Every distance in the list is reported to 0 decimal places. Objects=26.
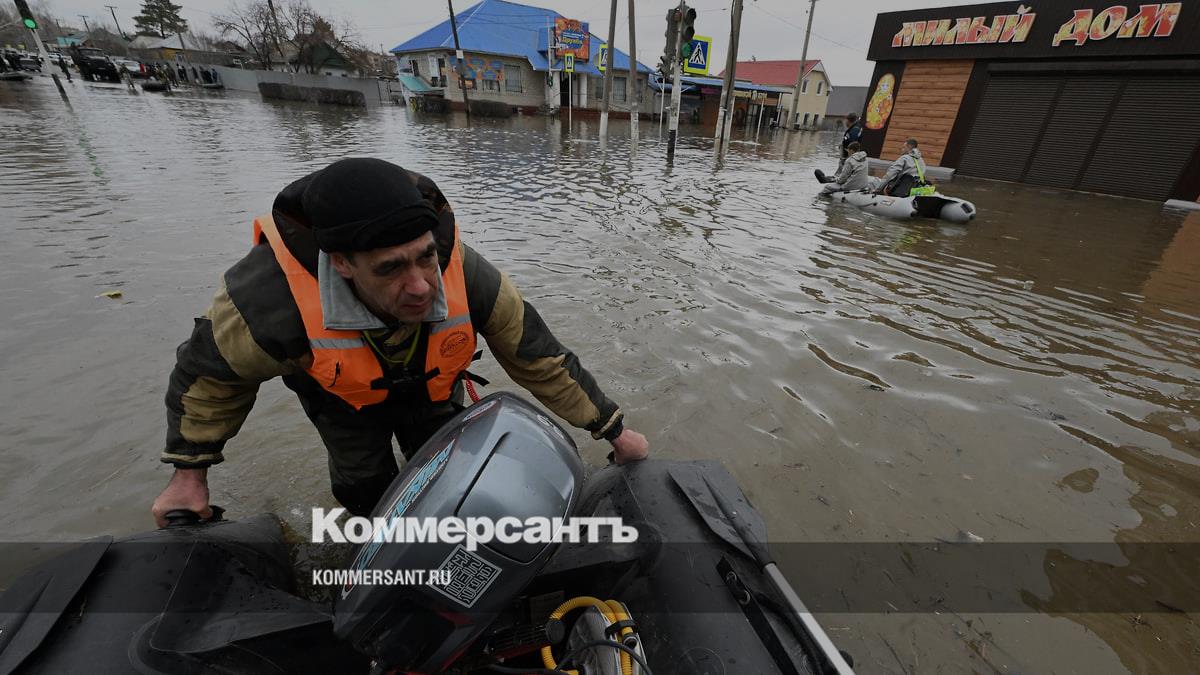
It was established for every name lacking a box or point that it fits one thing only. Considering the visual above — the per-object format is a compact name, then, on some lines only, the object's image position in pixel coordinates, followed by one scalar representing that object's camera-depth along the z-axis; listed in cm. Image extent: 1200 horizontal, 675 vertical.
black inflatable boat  102
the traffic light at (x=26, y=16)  1748
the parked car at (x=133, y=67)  4482
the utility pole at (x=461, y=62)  2722
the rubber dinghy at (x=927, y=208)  911
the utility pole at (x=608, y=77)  2017
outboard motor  103
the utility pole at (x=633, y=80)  1746
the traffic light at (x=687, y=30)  1267
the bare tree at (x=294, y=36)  4694
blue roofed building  3538
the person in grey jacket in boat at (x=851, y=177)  1075
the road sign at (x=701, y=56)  2756
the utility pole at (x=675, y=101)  1333
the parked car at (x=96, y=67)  3734
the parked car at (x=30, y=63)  4172
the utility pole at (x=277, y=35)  4389
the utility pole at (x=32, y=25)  1760
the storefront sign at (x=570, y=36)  3381
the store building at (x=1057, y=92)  1230
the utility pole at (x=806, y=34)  3120
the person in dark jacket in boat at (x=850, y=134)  1613
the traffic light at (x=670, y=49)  1293
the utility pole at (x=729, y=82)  1695
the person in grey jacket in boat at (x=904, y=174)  1003
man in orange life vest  126
